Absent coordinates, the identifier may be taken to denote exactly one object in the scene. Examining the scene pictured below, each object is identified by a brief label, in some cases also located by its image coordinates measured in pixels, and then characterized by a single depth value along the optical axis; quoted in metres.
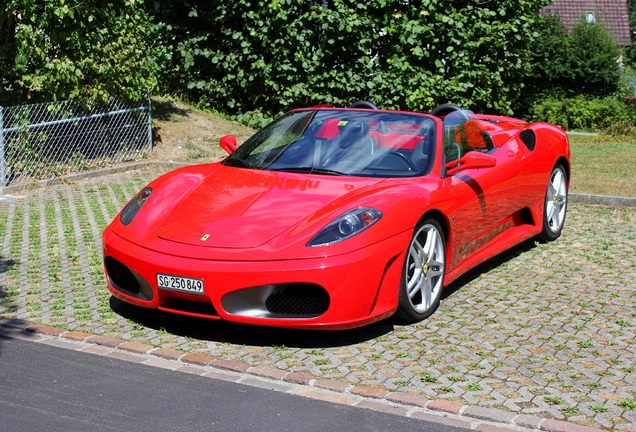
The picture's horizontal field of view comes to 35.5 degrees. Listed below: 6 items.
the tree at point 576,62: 29.48
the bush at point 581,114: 24.16
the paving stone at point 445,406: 5.25
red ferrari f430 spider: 6.18
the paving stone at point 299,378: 5.67
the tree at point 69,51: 12.93
